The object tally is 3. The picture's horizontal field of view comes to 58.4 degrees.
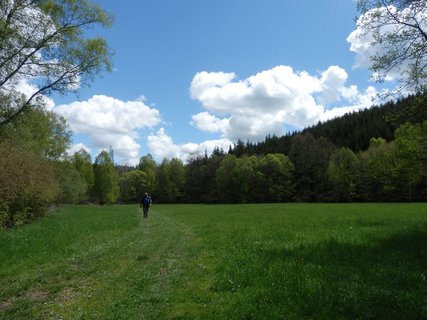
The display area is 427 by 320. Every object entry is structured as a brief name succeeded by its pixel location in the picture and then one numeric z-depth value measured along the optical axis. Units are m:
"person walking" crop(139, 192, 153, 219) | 37.16
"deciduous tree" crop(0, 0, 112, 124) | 12.30
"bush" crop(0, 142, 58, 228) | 26.34
